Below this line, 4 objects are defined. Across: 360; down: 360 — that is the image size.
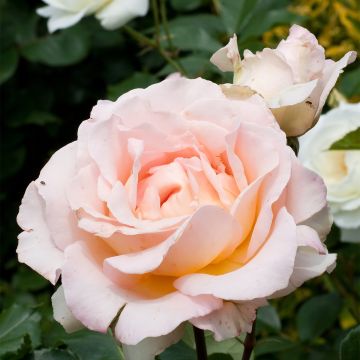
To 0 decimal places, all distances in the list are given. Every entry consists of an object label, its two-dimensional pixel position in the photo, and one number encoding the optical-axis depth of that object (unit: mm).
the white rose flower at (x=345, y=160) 614
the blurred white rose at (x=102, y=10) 702
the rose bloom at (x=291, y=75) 437
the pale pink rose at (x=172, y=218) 393
